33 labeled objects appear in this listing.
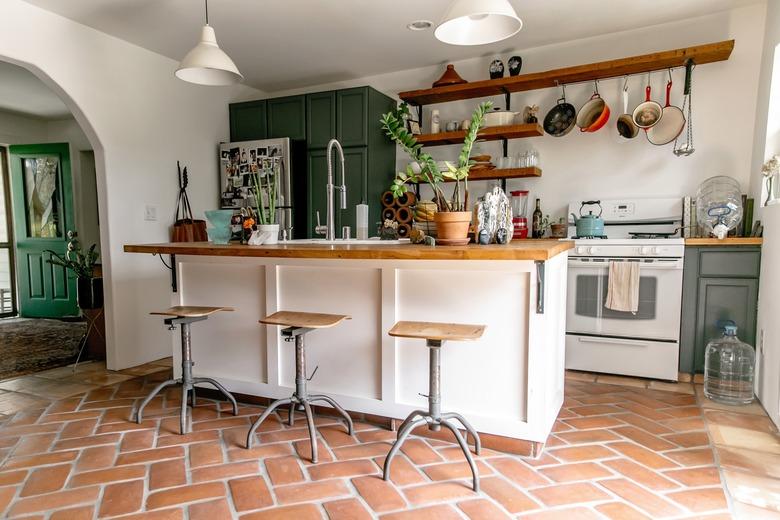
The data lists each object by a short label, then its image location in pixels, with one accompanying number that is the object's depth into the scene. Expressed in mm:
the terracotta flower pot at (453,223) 2227
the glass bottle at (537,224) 3929
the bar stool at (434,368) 1860
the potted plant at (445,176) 2156
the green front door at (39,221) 5766
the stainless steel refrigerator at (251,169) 4344
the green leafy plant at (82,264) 3795
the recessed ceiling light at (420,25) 3411
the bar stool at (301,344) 2111
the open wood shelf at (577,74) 3221
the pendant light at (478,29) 2129
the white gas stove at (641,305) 3184
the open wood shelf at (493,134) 3746
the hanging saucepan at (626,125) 3617
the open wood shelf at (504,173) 3809
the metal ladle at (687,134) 3366
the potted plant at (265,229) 2625
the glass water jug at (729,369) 2895
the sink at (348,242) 2672
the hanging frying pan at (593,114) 3638
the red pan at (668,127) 3459
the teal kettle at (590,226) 3564
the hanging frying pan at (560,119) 3807
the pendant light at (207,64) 2488
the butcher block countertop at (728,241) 2955
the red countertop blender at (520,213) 3941
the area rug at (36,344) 3773
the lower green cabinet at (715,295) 3021
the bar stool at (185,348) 2456
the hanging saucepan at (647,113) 3496
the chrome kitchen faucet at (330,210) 2697
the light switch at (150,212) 3938
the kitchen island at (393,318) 2090
